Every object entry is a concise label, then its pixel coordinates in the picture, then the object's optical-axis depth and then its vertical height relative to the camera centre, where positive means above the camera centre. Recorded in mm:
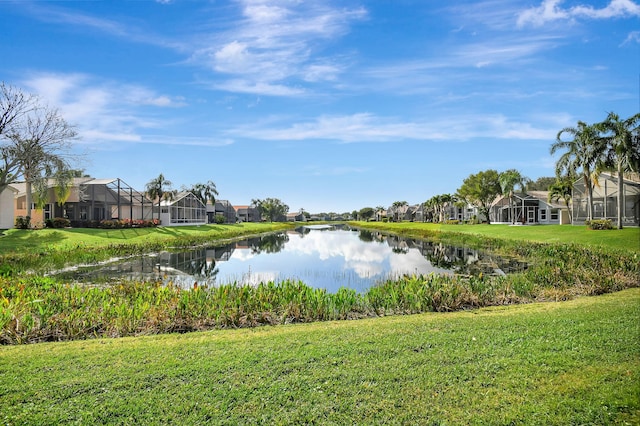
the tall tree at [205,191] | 84750 +6475
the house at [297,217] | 177875 +862
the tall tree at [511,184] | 58434 +4572
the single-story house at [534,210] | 53781 +506
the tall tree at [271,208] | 115188 +3617
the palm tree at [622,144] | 31594 +5512
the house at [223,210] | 89888 +2639
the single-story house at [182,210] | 53000 +1574
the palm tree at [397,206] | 134988 +3870
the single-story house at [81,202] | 40531 +2350
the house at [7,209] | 35688 +1489
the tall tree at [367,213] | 170000 +1912
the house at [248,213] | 123731 +2154
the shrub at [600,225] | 32031 -1036
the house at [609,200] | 37469 +1285
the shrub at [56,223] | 35750 +113
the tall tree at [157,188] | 55781 +4823
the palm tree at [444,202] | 91850 +3346
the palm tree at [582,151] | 34531 +5668
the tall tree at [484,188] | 64625 +4542
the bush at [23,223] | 34438 +167
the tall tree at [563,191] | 50703 +2965
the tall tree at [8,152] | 29953 +5682
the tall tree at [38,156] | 30516 +5454
